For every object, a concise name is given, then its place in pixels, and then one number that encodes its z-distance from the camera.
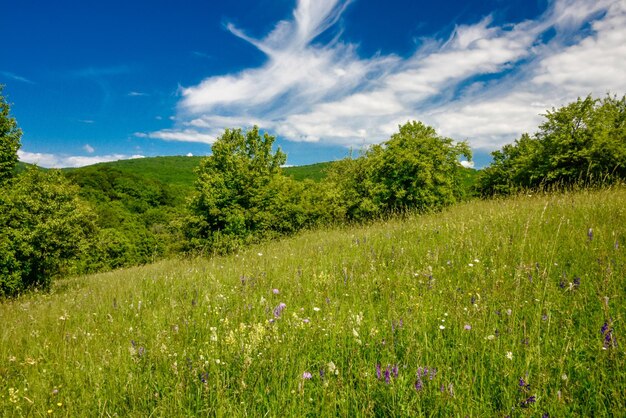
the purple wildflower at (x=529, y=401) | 1.58
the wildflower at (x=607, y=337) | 1.98
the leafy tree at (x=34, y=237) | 12.45
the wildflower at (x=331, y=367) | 2.09
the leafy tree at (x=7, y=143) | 18.11
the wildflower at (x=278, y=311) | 2.89
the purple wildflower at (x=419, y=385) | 1.80
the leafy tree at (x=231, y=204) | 19.72
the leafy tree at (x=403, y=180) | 18.20
